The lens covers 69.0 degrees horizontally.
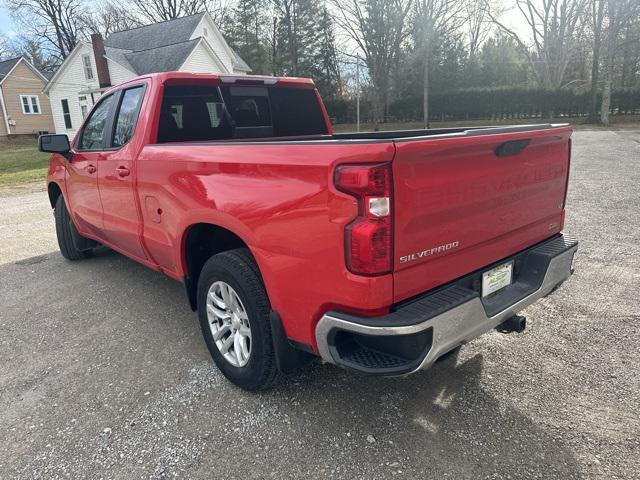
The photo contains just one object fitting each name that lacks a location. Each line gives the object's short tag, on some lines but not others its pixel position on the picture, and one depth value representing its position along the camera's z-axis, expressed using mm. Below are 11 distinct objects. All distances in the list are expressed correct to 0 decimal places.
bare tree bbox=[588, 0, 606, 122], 27906
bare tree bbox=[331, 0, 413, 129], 34500
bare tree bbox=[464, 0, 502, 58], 34656
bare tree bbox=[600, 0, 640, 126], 26094
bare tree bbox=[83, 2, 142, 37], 51156
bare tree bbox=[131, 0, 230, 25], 47791
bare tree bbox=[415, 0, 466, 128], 33000
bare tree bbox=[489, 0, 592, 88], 36406
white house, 28953
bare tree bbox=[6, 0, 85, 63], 48031
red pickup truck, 2053
